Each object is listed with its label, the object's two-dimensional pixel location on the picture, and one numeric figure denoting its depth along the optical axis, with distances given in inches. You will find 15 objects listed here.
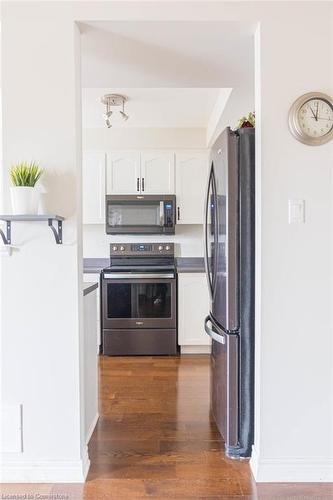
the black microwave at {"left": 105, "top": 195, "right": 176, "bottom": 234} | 148.7
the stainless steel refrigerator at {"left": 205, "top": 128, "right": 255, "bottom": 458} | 70.6
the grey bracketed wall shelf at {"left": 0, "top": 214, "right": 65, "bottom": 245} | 61.9
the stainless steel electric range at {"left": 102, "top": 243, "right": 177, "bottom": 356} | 137.9
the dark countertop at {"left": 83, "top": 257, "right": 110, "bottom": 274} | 158.9
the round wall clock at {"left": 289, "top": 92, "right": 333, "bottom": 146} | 64.9
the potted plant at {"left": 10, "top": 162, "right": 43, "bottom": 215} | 62.2
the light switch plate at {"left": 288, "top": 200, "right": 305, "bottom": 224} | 66.2
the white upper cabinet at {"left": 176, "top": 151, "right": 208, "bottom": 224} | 151.5
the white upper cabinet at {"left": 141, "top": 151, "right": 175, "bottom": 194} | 151.1
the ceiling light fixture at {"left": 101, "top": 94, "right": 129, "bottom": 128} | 117.2
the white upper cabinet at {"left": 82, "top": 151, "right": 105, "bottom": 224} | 150.6
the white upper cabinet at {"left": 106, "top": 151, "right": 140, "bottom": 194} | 150.8
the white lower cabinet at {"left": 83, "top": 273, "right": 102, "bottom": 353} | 140.4
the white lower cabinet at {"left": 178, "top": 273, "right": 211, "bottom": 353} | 138.9
